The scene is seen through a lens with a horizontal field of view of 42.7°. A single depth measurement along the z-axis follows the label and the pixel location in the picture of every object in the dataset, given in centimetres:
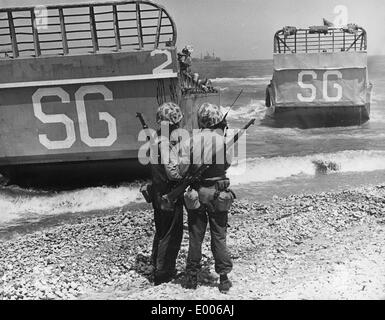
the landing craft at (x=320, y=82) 1859
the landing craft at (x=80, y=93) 900
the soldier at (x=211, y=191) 466
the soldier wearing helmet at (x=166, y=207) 477
